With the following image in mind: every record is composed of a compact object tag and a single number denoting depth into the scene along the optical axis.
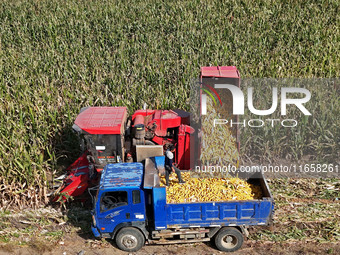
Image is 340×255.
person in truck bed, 9.09
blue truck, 8.23
